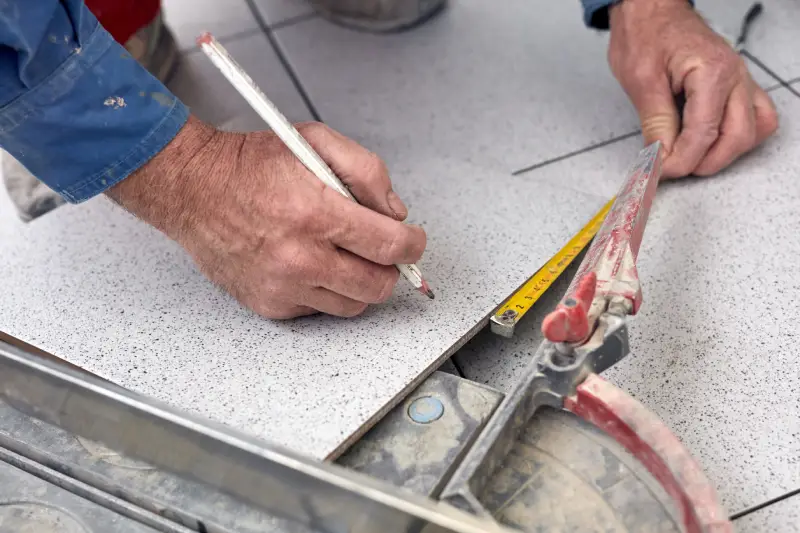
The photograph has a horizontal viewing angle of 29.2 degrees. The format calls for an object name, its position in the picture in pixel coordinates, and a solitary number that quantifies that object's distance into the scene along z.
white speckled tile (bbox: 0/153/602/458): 0.73
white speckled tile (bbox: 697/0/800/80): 0.96
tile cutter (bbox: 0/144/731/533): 0.66
